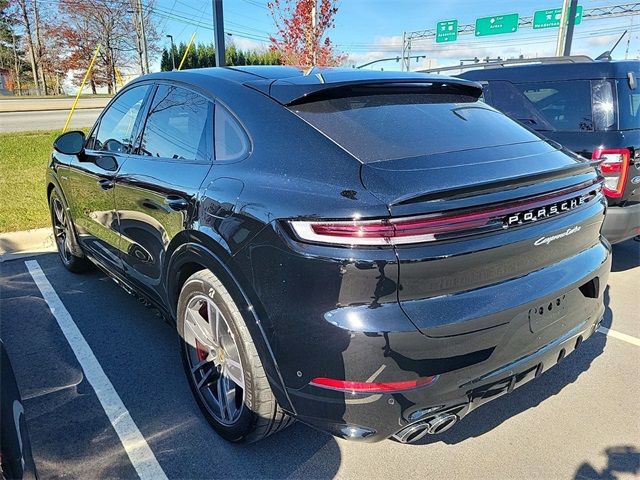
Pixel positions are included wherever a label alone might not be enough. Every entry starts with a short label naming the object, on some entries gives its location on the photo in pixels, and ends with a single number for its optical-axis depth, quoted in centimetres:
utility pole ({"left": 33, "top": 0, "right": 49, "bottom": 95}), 4366
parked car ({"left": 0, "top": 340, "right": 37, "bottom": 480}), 143
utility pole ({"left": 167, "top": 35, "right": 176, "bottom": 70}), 4344
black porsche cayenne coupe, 172
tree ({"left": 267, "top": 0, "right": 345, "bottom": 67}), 1484
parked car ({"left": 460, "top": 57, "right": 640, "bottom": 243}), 425
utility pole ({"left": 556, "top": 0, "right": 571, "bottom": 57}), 1221
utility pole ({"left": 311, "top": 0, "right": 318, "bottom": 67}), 1423
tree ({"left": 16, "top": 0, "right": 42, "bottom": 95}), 4318
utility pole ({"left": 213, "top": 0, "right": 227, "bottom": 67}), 798
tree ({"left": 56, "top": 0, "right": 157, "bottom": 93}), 4081
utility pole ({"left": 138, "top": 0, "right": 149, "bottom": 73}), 2791
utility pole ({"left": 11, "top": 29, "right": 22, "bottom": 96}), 5243
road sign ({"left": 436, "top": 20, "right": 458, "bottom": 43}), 3241
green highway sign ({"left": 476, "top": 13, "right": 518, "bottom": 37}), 2845
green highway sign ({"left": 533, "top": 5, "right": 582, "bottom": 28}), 2550
